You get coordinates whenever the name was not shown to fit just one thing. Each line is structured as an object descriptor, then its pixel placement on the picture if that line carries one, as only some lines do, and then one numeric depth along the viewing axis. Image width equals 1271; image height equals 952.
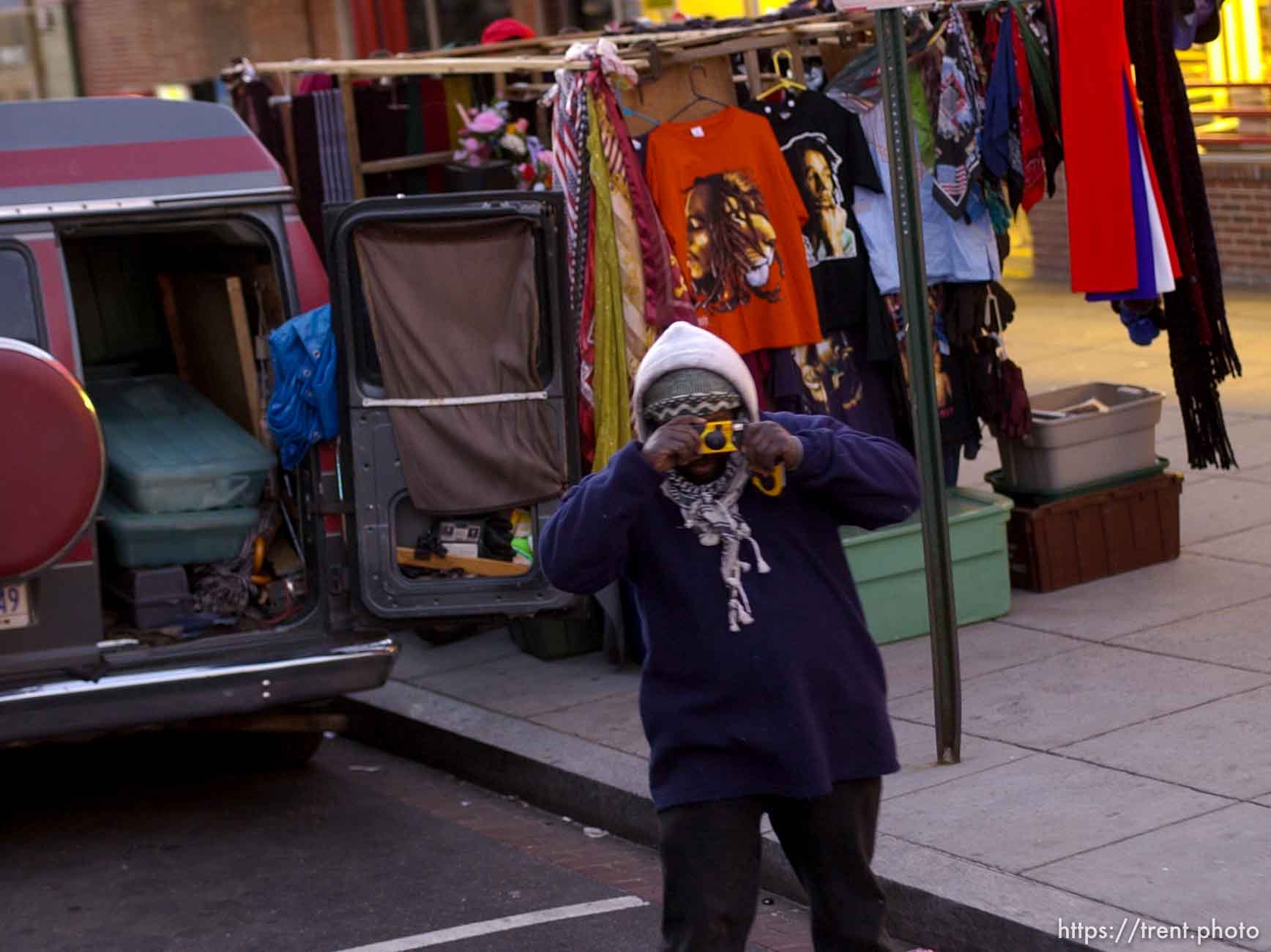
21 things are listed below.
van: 12.57
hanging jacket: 13.12
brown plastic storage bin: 16.25
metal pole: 12.16
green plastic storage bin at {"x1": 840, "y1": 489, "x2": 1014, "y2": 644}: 15.23
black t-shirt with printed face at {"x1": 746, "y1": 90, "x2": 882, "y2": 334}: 15.35
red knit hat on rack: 20.97
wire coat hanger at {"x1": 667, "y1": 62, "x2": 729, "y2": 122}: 15.44
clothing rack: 12.16
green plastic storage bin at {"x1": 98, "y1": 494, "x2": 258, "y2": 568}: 13.80
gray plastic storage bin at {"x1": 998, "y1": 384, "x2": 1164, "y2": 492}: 16.19
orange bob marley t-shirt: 14.87
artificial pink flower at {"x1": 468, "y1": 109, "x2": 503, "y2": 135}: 17.69
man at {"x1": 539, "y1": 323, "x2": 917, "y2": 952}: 7.96
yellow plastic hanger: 15.43
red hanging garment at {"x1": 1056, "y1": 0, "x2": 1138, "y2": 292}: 14.78
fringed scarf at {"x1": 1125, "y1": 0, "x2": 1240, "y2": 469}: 14.86
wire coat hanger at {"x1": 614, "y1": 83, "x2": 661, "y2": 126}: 14.97
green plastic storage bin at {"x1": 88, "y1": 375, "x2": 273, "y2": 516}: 14.05
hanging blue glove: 15.84
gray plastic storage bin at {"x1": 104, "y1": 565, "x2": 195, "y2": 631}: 13.60
